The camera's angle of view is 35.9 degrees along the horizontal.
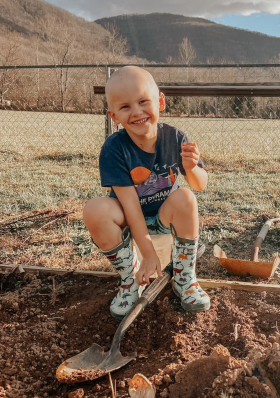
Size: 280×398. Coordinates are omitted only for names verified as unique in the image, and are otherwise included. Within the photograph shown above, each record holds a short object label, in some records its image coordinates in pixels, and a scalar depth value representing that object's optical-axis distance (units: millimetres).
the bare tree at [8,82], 16719
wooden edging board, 2242
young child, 1959
